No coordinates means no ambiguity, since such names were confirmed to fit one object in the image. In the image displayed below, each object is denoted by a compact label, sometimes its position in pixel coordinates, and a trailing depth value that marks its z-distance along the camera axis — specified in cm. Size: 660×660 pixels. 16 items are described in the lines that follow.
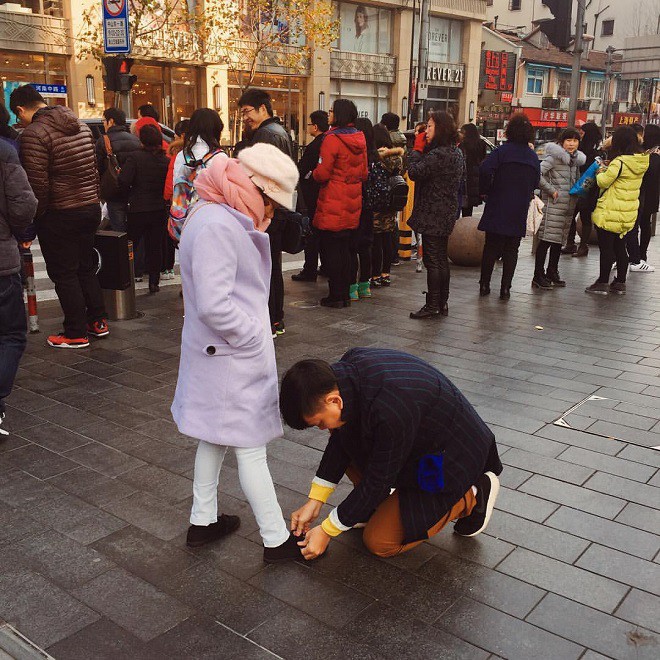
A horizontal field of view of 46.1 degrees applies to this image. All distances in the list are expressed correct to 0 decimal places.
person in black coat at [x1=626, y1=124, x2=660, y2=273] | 951
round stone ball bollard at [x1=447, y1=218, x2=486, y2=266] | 1015
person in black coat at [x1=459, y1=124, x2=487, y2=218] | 1063
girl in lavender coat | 291
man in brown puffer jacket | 563
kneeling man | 283
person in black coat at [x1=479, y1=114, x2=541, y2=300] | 805
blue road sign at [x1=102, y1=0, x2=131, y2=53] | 1131
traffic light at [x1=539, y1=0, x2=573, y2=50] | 1045
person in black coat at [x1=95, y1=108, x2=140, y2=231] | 831
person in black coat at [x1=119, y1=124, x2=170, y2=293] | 796
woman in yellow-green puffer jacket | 841
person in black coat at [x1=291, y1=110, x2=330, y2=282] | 785
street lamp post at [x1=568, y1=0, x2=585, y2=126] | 1405
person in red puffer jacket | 723
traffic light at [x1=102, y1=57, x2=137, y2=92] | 1206
